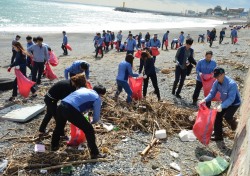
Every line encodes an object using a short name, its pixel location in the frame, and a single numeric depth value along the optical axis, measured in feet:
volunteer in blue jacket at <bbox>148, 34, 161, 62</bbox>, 53.61
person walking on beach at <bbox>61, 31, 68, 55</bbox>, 65.92
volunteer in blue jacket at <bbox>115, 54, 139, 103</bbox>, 26.50
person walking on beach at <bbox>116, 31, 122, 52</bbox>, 80.10
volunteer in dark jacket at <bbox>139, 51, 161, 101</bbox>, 27.99
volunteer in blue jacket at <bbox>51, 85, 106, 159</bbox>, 16.10
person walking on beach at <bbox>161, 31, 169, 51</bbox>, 85.14
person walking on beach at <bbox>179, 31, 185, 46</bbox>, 86.43
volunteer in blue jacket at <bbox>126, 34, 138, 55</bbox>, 53.88
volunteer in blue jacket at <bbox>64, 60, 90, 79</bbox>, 23.50
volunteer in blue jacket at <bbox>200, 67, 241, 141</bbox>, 19.35
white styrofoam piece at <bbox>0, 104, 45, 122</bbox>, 23.35
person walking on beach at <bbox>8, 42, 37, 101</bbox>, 28.02
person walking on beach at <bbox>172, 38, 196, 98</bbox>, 29.55
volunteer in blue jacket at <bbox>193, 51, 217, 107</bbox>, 27.37
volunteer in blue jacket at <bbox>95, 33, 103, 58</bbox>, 64.08
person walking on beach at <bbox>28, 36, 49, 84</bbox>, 32.27
